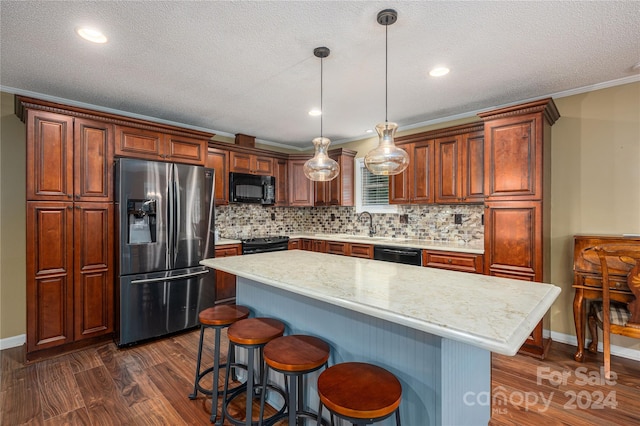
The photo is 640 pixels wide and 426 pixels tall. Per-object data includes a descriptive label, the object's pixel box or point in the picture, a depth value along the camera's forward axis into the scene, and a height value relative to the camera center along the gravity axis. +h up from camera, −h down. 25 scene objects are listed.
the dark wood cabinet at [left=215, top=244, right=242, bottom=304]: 4.03 -0.92
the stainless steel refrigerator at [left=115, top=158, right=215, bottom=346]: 3.08 -0.37
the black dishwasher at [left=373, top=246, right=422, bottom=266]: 3.63 -0.52
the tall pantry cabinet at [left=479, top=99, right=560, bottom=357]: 2.86 +0.19
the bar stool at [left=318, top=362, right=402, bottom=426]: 1.16 -0.73
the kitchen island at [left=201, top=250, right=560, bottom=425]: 1.12 -0.40
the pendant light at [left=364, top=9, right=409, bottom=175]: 1.97 +0.37
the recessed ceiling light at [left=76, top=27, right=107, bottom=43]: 2.04 +1.19
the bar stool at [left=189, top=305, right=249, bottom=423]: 2.00 -0.74
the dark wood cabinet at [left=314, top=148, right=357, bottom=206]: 4.84 +0.45
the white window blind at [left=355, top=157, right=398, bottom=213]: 4.62 +0.32
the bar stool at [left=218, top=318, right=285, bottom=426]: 1.75 -0.74
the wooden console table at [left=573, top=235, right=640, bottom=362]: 2.54 -0.55
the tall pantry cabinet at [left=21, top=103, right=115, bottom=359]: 2.78 -0.16
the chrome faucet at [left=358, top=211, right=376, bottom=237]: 4.79 -0.25
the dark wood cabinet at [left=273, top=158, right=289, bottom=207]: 5.11 +0.53
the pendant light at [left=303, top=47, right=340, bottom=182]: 2.38 +0.37
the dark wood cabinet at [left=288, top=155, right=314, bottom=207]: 5.23 +0.43
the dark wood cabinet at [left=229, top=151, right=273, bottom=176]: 4.55 +0.74
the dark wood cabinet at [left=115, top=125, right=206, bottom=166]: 3.23 +0.74
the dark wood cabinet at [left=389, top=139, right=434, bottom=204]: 3.87 +0.45
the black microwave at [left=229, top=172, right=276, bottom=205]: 4.49 +0.35
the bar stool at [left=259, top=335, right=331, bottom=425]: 1.49 -0.73
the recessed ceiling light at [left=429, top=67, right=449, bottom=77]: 2.62 +1.21
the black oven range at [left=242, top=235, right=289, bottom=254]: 4.32 -0.47
